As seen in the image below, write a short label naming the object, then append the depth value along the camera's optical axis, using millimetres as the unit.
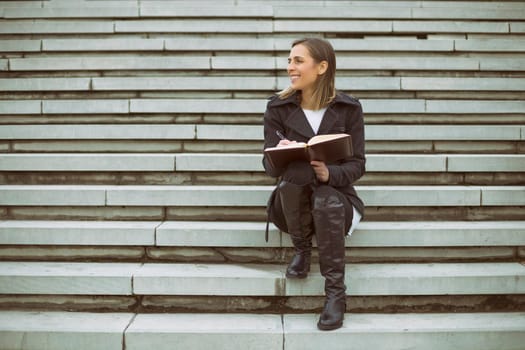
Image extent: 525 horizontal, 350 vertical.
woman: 2719
